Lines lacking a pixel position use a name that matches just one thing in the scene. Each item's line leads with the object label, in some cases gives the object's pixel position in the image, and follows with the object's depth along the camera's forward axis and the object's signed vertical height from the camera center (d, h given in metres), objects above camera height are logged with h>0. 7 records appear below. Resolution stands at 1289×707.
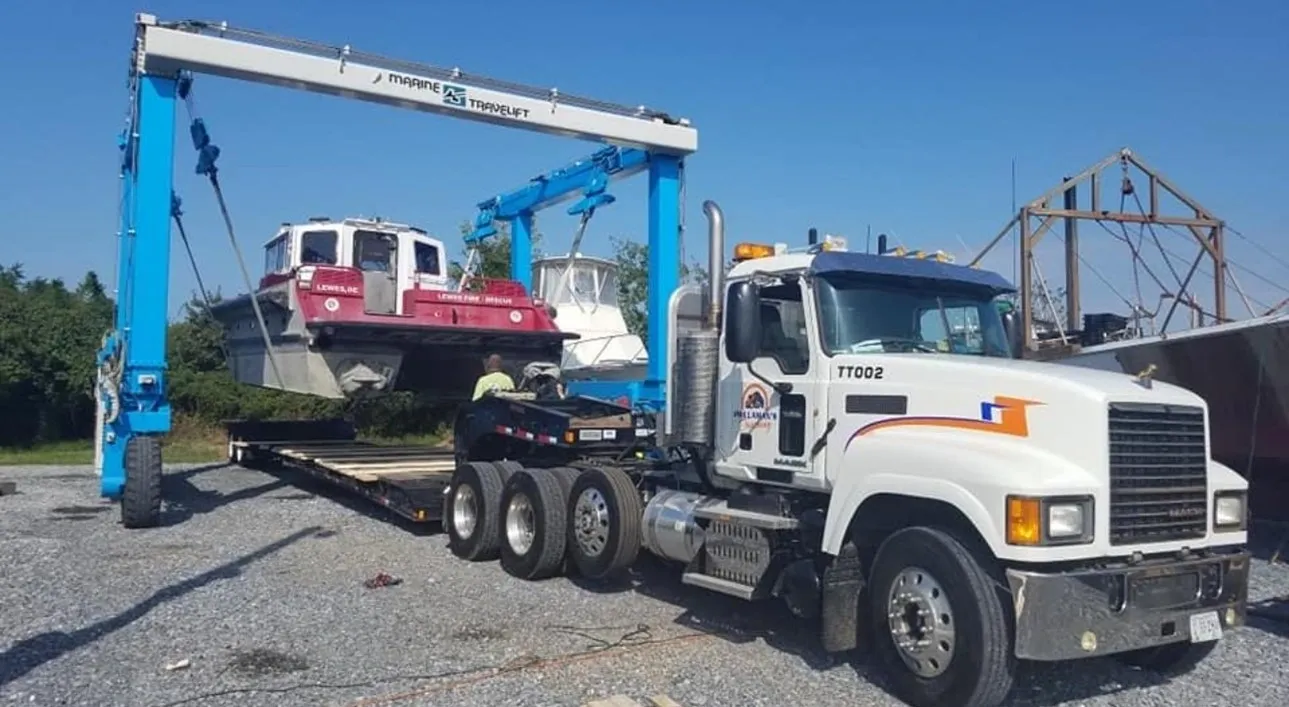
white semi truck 5.15 -0.49
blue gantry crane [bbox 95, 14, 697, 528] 11.02 +2.98
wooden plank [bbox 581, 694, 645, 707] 5.34 -1.57
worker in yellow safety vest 11.38 +0.06
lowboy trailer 9.20 -0.58
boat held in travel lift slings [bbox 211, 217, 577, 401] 11.88 +0.80
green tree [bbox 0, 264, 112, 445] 22.55 +0.28
